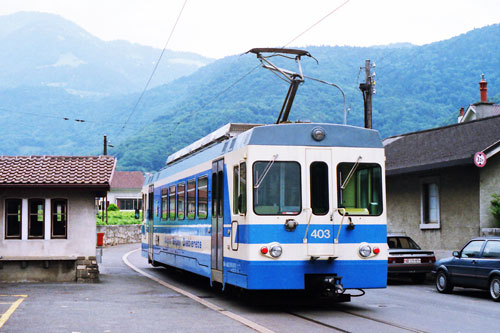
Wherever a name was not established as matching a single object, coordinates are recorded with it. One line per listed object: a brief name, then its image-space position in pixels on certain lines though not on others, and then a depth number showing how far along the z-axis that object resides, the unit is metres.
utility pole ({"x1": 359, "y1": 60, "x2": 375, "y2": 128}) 25.66
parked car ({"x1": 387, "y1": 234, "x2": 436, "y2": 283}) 20.69
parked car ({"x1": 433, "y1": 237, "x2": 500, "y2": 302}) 16.48
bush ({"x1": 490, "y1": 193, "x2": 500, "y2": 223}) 22.33
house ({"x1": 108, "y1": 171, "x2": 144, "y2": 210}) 95.31
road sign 21.77
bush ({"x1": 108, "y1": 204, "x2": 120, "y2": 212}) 68.66
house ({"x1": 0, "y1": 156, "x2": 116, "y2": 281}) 20.05
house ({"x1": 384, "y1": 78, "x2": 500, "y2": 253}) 22.80
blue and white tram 12.58
